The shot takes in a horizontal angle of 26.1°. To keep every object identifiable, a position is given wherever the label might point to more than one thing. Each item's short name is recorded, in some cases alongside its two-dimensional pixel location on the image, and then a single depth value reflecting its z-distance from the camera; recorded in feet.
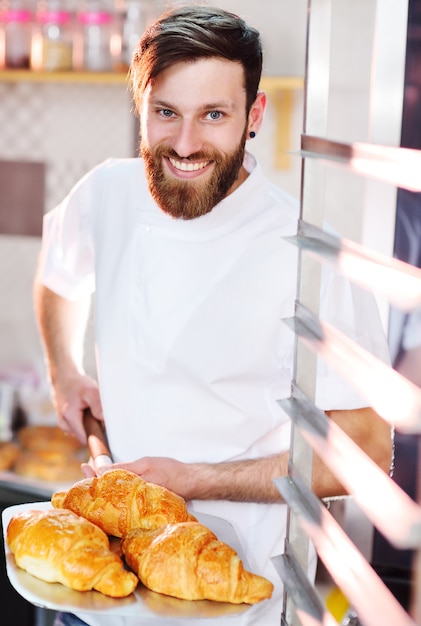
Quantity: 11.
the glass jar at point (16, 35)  10.58
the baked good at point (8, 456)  10.25
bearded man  4.69
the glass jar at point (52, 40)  10.42
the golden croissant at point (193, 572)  3.03
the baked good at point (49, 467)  10.11
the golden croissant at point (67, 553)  3.00
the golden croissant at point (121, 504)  3.53
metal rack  1.78
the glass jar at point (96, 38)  10.21
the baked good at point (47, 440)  10.41
